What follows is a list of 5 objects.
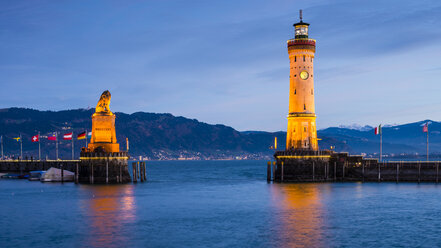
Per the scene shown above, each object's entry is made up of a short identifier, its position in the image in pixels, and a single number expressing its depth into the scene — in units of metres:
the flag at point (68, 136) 114.64
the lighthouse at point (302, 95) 106.88
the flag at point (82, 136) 109.07
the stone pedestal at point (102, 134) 104.81
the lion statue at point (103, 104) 106.19
